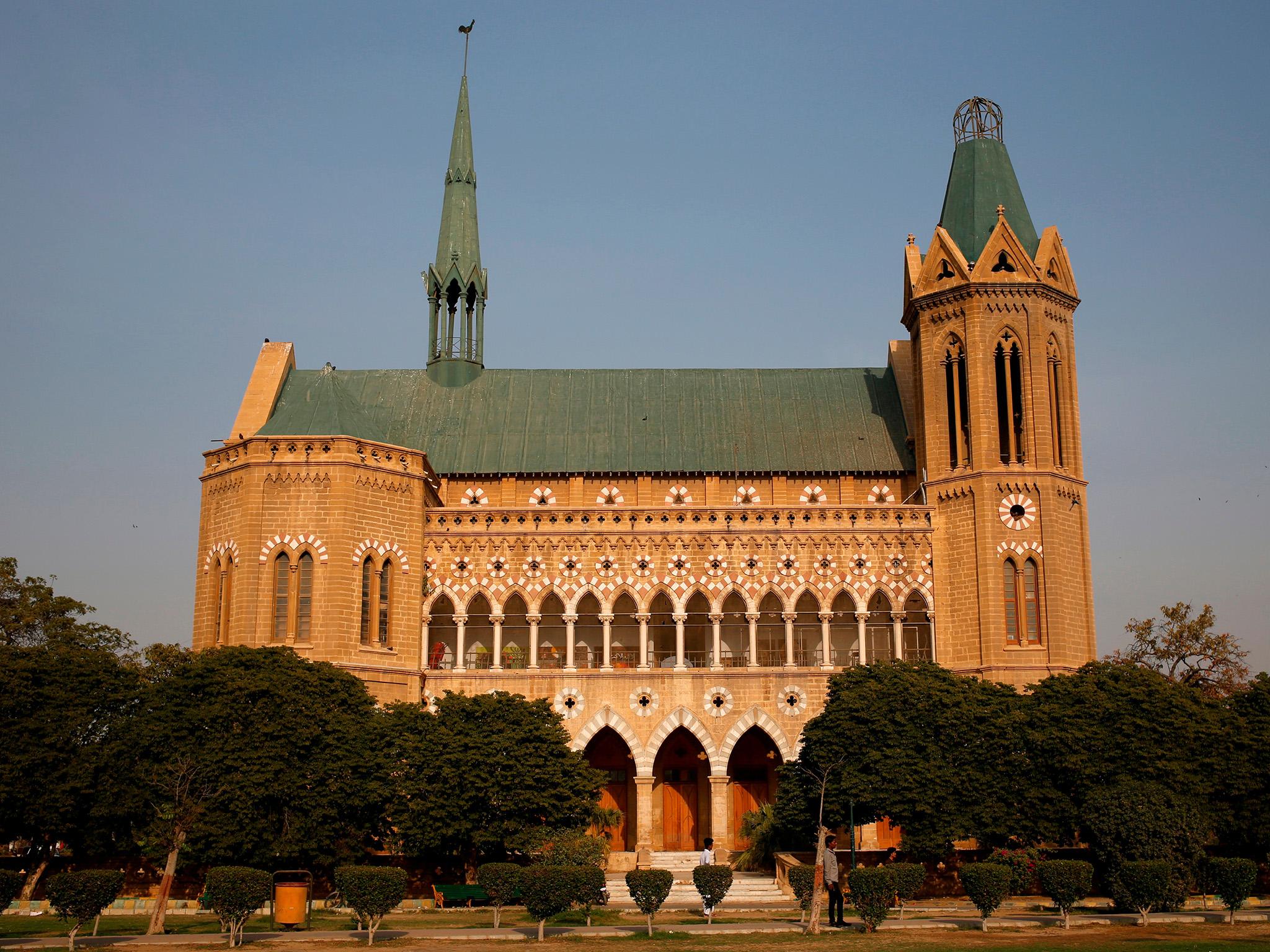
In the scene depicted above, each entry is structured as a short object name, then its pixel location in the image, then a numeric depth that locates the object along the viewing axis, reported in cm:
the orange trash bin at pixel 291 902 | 3319
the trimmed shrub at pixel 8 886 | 2952
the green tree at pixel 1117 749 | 4009
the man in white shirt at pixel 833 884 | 3262
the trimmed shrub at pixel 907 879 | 3309
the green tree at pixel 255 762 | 3891
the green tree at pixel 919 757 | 4100
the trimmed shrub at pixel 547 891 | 3019
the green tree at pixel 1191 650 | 6056
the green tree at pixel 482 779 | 4147
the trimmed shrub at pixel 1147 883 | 3350
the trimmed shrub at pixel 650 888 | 3105
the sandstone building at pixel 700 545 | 4991
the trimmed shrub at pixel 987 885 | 3206
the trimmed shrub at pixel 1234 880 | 3316
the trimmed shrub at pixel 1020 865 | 3716
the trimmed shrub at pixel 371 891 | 3033
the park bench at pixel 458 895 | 3909
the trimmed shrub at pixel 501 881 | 3206
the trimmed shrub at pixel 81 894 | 2886
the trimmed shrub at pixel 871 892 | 3142
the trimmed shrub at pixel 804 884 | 3344
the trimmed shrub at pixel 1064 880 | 3281
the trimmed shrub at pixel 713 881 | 3334
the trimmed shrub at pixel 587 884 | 3081
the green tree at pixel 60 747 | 3956
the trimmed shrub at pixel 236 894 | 2947
